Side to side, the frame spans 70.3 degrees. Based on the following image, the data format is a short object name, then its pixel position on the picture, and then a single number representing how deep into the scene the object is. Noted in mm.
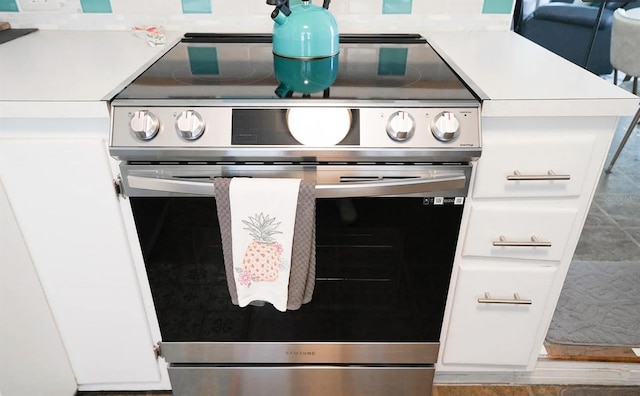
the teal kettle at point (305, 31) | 1077
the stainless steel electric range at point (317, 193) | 873
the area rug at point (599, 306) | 1450
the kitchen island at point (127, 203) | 925
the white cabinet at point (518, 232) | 956
